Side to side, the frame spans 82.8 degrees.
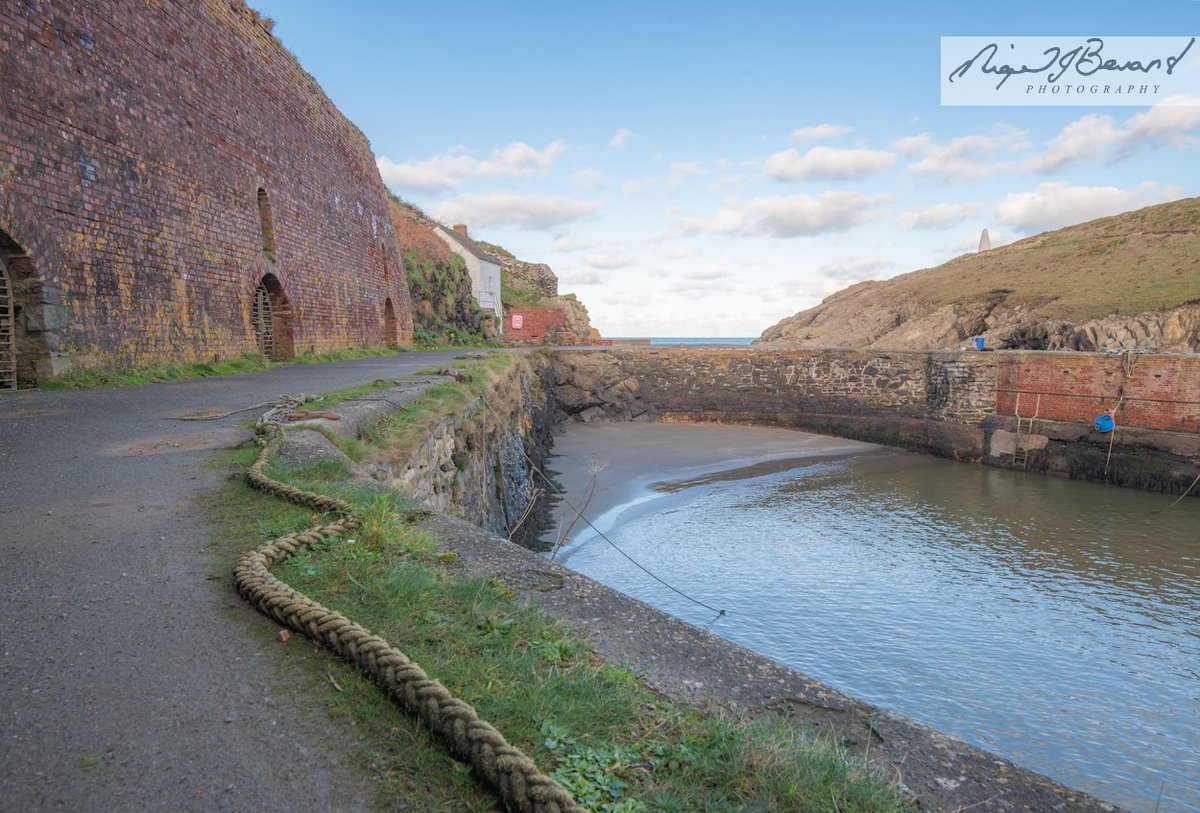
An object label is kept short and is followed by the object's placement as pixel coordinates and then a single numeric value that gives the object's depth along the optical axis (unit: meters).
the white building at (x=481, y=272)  35.25
